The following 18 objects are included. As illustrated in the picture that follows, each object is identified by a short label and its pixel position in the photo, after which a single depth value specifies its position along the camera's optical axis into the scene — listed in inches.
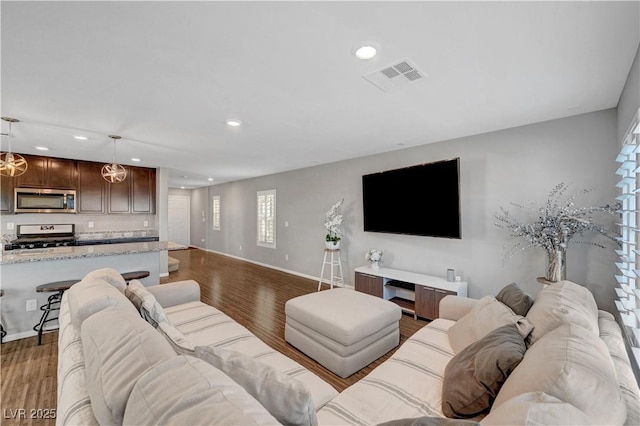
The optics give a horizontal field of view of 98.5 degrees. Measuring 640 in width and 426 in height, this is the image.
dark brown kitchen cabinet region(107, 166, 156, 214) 219.8
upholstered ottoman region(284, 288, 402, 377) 91.7
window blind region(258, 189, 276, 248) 270.4
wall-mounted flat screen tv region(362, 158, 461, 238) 141.3
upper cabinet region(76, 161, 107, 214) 205.9
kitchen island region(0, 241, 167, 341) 117.0
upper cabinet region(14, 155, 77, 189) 185.8
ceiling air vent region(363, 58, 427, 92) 75.4
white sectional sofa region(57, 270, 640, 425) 30.5
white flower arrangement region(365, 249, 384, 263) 174.1
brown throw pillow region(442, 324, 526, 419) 47.5
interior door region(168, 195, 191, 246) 402.3
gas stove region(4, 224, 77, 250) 184.9
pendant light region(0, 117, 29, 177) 116.7
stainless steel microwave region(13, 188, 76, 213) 182.7
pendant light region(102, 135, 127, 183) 148.5
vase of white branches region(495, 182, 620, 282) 104.3
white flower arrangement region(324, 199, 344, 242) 197.0
